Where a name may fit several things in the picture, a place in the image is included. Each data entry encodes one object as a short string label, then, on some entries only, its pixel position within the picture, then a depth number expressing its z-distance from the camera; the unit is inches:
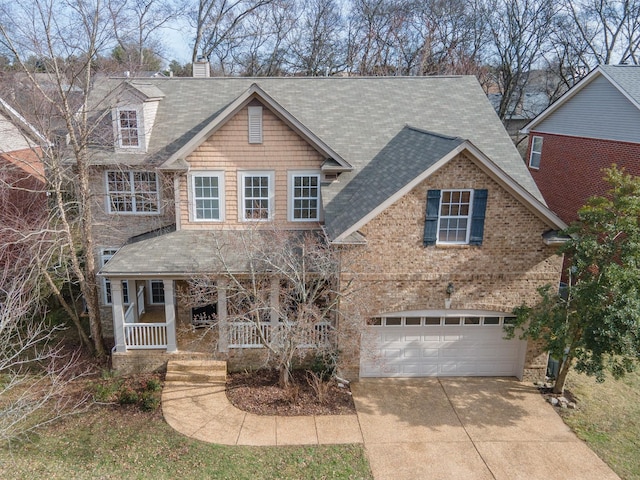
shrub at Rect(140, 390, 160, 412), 503.5
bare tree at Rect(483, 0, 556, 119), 1624.0
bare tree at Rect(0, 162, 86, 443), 490.3
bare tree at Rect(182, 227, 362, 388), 502.0
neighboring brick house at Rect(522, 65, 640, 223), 763.4
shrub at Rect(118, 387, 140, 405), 510.6
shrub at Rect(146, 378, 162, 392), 536.4
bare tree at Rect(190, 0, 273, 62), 1595.7
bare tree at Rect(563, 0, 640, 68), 1545.3
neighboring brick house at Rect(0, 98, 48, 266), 603.5
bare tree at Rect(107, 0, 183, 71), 537.3
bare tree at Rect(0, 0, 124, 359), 510.9
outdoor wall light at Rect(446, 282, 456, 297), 541.6
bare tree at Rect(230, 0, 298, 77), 1738.4
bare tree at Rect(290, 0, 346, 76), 1780.3
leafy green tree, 456.1
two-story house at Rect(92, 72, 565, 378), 524.4
